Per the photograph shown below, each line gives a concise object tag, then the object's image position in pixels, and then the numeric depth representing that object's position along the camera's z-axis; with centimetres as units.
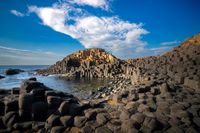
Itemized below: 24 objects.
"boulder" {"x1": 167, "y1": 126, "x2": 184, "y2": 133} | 442
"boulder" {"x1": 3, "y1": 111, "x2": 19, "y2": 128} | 532
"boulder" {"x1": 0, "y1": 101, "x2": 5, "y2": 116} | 582
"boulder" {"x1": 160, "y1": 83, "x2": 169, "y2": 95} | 778
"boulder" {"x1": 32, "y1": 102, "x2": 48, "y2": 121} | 564
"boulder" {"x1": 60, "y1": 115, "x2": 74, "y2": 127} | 513
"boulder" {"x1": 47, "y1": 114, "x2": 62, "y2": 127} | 513
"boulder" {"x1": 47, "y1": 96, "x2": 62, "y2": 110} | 586
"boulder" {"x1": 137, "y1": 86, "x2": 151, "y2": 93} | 821
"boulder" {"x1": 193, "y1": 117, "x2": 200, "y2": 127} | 487
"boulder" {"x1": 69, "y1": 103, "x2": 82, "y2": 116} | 564
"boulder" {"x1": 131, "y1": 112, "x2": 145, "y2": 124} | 490
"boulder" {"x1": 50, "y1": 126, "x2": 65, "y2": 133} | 481
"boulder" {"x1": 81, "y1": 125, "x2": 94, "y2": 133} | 472
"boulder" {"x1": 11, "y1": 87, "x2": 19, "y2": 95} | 714
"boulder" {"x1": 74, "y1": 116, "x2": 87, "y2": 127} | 509
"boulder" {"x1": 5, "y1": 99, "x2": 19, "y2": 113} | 571
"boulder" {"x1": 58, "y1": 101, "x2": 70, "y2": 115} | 562
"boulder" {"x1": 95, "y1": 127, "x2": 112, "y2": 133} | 465
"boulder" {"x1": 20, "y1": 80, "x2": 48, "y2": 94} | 661
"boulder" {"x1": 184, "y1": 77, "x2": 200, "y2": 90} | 910
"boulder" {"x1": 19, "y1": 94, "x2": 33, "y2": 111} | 563
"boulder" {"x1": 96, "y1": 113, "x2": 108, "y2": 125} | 515
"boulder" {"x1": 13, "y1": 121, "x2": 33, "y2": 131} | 525
